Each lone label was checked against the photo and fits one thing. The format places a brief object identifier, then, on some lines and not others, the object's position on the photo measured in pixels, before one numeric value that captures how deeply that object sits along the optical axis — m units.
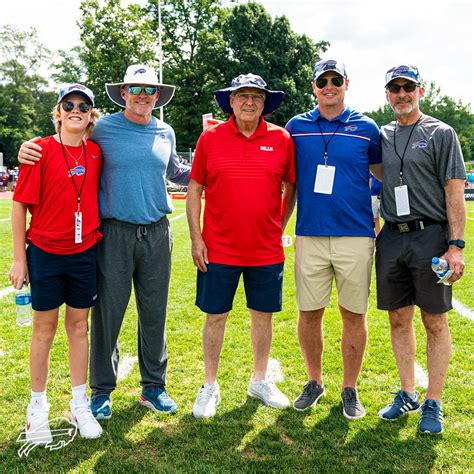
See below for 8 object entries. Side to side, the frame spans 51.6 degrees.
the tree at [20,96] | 47.94
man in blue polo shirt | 3.38
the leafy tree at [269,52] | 38.31
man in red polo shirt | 3.38
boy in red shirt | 2.98
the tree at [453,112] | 62.34
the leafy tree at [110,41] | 34.62
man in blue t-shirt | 3.29
